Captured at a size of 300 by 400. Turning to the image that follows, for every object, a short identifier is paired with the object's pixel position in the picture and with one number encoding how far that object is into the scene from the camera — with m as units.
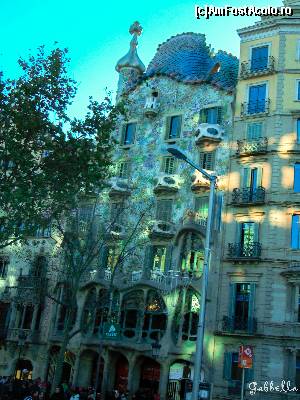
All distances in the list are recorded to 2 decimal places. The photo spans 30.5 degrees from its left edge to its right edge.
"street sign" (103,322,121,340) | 25.50
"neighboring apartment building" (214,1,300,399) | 28.97
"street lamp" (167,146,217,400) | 16.12
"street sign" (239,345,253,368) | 17.91
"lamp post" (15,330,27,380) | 37.66
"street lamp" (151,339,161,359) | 29.64
